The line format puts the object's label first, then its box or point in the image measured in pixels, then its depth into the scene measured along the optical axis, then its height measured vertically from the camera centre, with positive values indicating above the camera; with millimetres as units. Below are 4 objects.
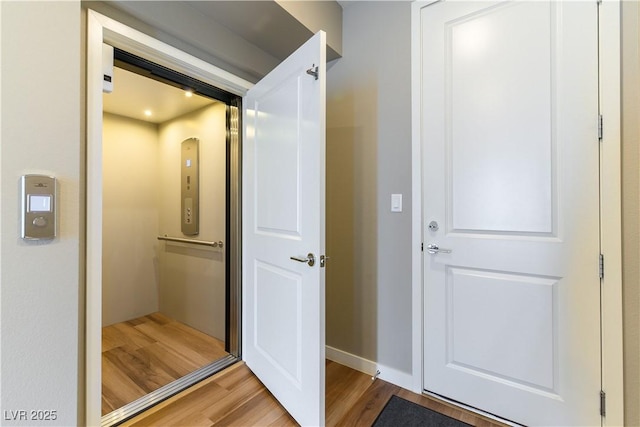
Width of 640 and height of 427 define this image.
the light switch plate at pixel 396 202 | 1779 +71
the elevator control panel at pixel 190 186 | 2730 +276
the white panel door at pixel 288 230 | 1323 -93
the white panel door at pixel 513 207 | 1271 +30
